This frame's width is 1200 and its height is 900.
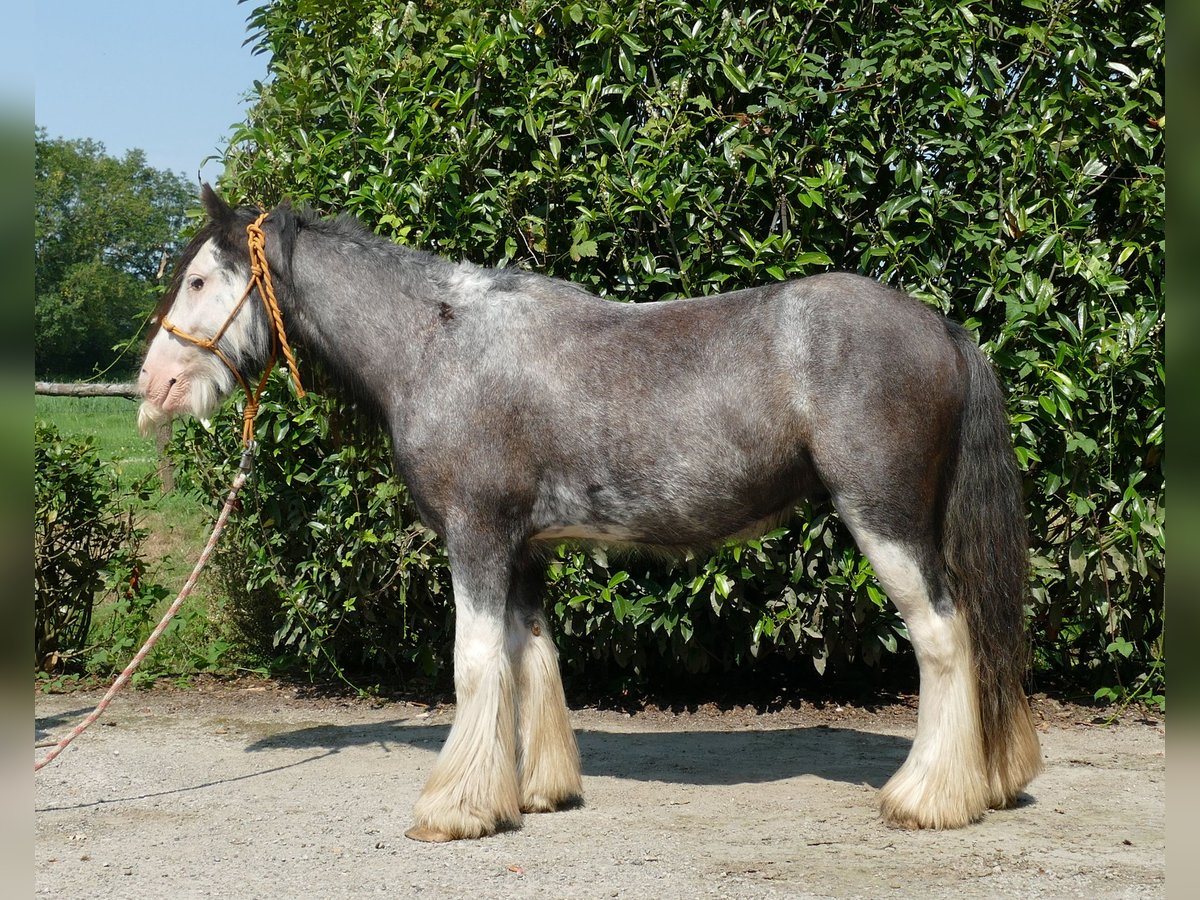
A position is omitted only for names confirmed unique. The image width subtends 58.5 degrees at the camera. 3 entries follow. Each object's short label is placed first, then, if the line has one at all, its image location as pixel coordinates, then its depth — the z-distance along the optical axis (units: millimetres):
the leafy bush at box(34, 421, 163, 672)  6625
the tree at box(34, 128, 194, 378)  14266
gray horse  4023
